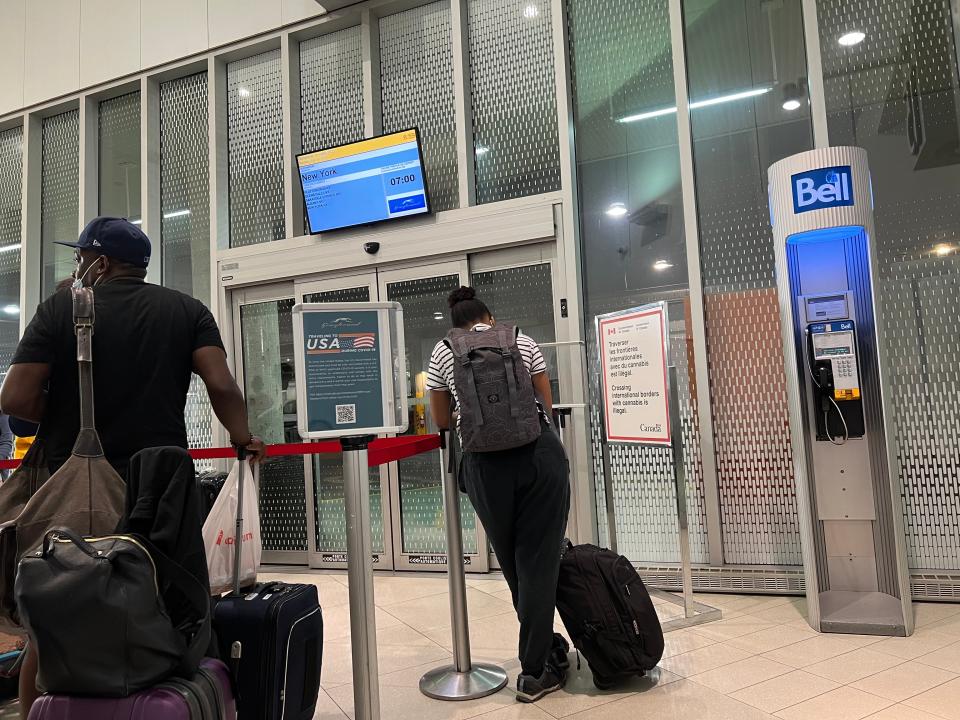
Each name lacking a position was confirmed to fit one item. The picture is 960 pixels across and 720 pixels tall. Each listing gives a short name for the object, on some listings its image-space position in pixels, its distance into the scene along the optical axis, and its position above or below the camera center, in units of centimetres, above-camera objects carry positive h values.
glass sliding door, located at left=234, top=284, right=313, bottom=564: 555 +13
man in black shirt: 196 +18
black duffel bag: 153 -43
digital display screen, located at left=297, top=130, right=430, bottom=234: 510 +178
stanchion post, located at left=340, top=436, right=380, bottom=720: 193 -48
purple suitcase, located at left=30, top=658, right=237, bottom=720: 156 -65
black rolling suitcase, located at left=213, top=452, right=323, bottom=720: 197 -67
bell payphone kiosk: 343 -4
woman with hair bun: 255 -26
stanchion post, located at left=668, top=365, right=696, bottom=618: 347 -48
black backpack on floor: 266 -87
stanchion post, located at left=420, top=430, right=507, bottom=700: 277 -87
